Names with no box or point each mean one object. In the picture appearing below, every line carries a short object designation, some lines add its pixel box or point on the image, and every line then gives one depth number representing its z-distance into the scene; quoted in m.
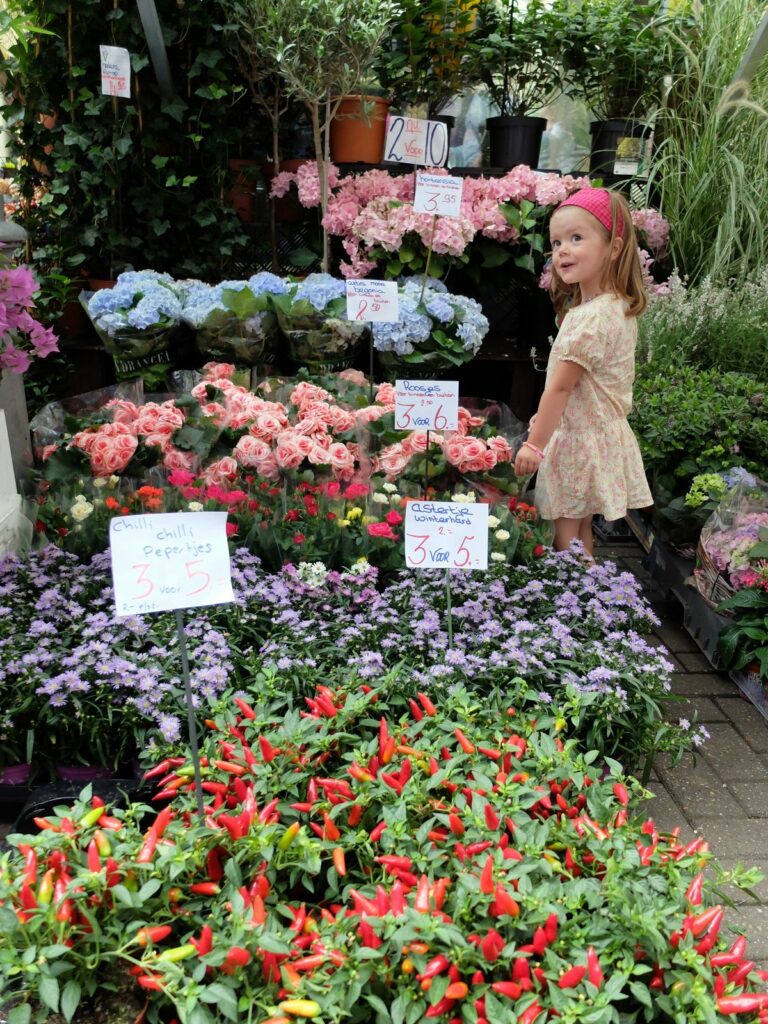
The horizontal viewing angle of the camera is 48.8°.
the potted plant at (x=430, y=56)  4.23
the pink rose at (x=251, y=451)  2.85
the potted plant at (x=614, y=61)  4.55
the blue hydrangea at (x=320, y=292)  3.48
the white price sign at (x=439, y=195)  2.96
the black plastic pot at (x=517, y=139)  4.66
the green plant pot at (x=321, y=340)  3.51
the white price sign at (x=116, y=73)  3.82
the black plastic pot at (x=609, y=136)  4.85
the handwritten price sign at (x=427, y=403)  2.38
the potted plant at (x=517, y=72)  4.51
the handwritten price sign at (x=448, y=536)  1.85
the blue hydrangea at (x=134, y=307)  3.32
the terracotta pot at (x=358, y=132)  4.44
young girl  2.74
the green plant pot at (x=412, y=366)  3.57
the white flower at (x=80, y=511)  2.53
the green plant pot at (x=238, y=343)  3.47
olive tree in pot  3.63
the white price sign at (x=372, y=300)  2.93
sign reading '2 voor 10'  3.59
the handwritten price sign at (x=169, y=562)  1.34
